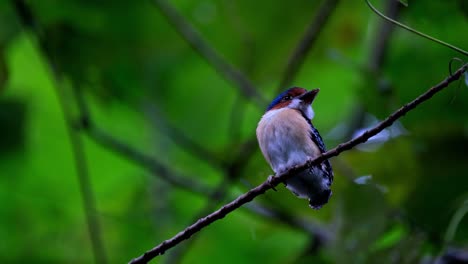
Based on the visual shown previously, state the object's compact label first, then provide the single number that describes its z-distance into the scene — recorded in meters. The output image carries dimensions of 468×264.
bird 6.51
